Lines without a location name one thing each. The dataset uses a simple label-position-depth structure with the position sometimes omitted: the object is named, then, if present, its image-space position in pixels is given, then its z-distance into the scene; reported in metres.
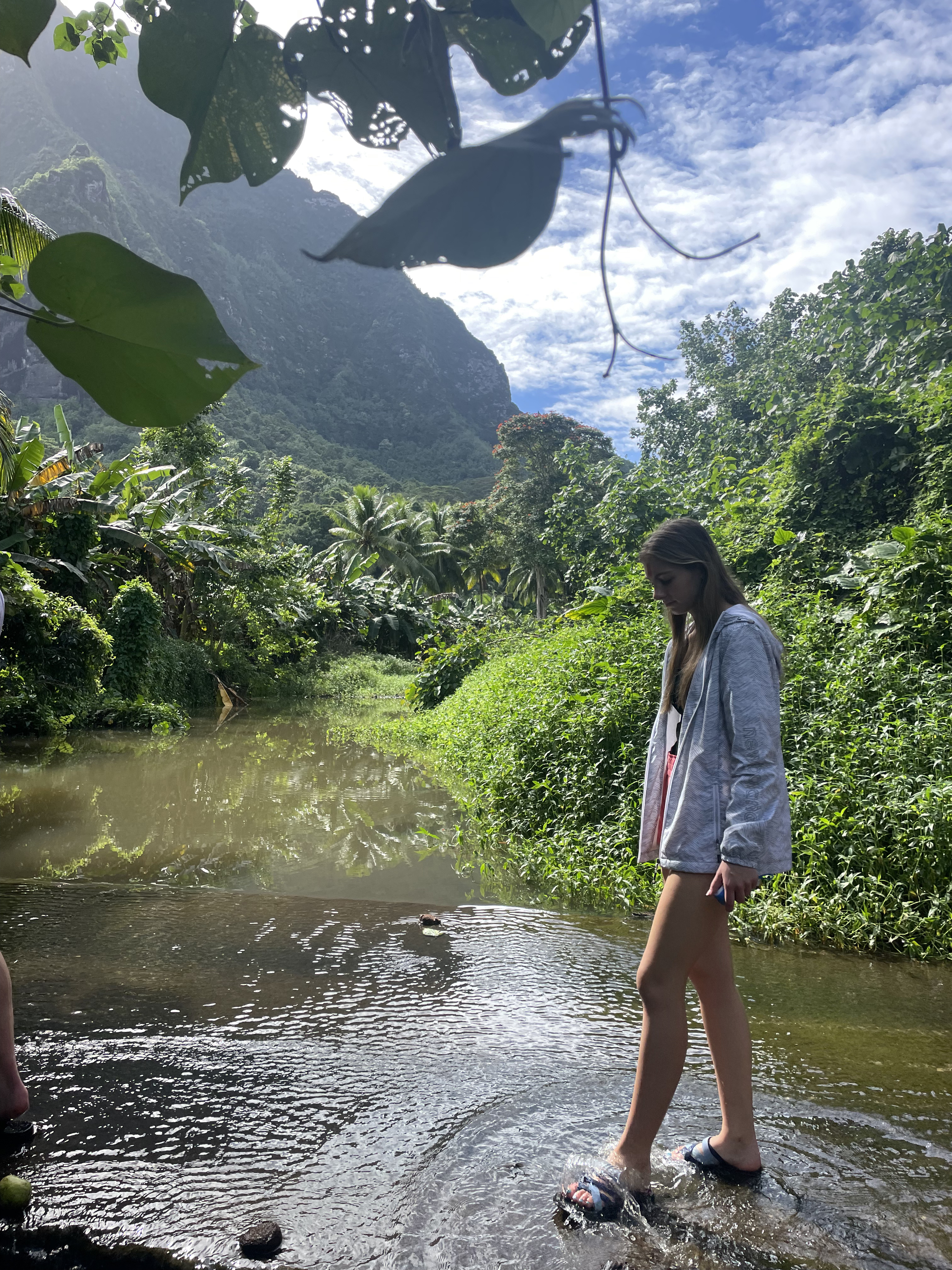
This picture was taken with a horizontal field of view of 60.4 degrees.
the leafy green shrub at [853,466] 6.14
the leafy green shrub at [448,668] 10.97
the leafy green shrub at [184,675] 11.76
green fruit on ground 1.55
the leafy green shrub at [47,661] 8.55
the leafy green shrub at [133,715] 9.98
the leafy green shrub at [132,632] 10.73
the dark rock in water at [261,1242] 1.43
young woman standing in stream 1.41
